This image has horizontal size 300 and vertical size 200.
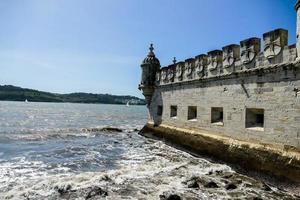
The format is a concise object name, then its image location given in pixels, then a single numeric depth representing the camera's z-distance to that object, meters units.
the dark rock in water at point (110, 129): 17.40
